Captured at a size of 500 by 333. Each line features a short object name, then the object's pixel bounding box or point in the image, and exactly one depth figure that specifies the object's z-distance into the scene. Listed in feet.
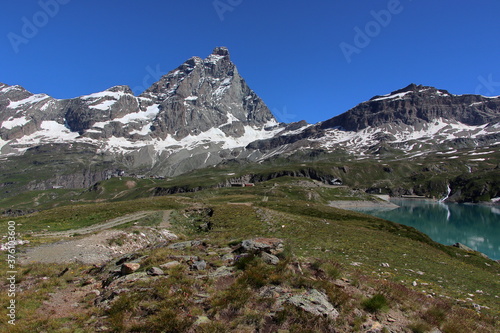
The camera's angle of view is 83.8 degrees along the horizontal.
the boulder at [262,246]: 48.80
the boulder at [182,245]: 60.13
